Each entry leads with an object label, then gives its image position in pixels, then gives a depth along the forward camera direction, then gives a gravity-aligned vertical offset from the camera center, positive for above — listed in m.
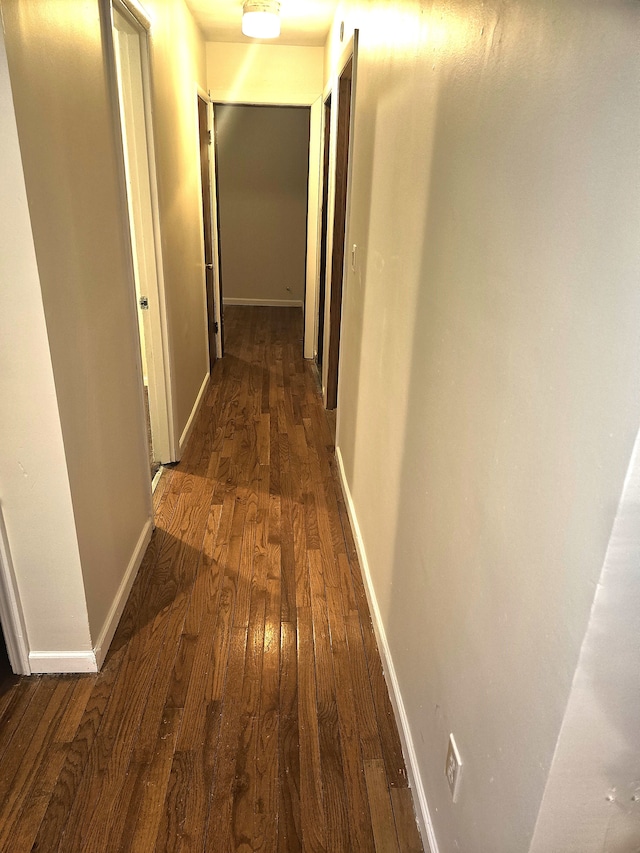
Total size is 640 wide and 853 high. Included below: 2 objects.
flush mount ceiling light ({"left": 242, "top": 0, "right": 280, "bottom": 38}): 3.21 +0.92
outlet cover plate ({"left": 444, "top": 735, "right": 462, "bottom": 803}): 1.18 -1.07
